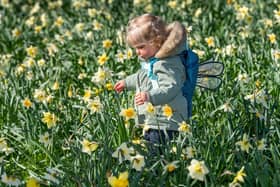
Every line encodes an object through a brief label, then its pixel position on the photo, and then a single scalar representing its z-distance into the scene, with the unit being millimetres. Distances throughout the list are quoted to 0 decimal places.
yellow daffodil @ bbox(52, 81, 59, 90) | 6122
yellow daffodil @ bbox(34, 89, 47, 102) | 5591
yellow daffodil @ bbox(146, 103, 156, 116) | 4470
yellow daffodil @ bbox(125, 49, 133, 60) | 6629
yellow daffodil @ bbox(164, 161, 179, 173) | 4014
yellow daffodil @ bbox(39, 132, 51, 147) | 4692
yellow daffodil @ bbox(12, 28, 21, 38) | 8481
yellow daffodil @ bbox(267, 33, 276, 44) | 6569
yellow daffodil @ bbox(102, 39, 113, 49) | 6944
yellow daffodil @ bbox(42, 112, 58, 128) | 4898
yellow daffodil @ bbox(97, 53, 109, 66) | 6121
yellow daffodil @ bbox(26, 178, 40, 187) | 3765
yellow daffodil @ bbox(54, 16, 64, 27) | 8600
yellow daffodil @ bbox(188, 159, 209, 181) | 3771
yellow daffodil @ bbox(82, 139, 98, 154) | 4229
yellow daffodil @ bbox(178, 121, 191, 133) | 4473
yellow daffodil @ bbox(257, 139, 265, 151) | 4333
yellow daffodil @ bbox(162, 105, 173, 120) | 4484
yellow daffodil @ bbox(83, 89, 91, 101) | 5320
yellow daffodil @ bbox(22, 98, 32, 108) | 5437
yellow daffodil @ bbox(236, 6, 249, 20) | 7358
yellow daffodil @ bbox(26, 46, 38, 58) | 6949
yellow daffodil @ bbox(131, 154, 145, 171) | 4023
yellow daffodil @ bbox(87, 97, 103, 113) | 4858
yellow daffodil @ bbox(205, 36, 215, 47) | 6864
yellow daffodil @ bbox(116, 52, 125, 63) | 6575
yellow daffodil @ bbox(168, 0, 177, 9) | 8995
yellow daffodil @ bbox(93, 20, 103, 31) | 7883
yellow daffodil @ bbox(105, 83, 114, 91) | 5630
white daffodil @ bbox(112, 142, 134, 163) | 4023
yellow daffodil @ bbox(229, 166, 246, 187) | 3872
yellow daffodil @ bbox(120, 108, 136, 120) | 4574
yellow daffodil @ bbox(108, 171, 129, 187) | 3645
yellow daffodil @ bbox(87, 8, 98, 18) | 8822
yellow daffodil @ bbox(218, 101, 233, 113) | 4744
